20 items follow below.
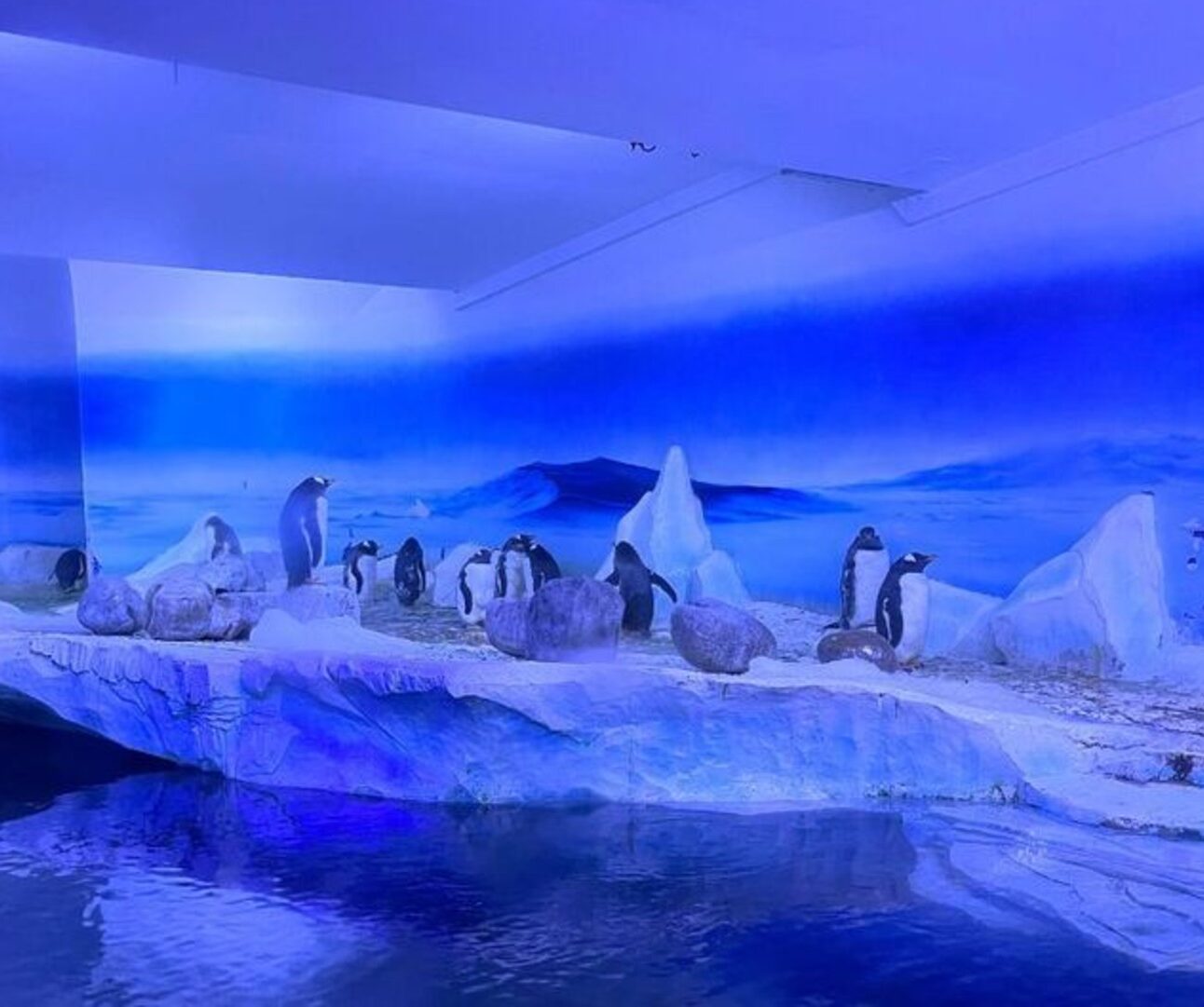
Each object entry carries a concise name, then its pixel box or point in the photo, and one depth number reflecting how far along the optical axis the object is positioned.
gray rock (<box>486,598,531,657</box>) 5.55
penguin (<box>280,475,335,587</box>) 7.95
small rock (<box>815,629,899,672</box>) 4.95
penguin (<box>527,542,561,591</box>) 6.83
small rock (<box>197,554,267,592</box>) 7.36
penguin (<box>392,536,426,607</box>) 7.66
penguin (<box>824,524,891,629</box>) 5.30
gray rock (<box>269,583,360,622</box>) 6.58
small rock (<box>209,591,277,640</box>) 6.58
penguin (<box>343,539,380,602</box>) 7.82
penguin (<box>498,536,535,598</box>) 6.88
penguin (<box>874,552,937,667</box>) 5.09
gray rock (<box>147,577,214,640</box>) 6.48
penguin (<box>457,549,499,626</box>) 6.89
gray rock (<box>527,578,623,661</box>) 5.32
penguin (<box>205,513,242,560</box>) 7.98
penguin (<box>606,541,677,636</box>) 6.21
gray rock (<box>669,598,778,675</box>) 5.00
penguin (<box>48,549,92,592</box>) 8.07
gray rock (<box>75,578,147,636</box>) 6.68
